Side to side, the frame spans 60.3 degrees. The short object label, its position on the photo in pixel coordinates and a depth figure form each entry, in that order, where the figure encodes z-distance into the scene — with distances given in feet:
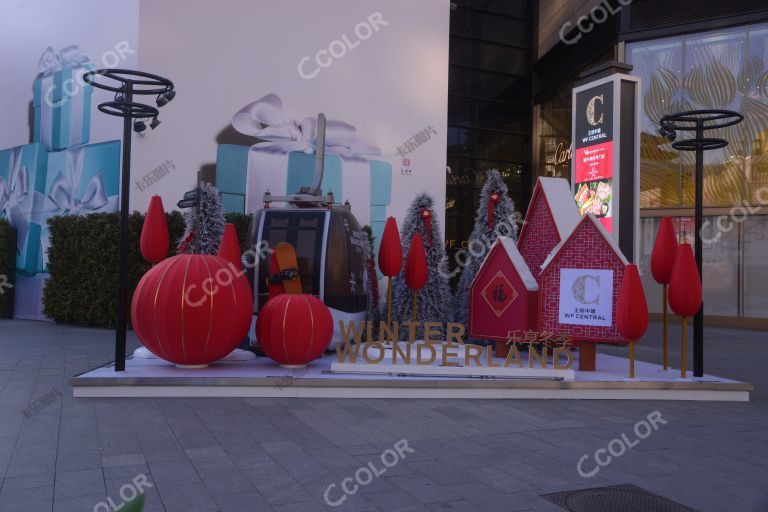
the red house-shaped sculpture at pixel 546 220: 33.76
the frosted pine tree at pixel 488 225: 38.01
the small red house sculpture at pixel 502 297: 30.58
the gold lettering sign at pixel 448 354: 27.76
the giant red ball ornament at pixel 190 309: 25.18
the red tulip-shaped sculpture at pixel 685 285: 27.48
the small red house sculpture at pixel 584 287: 28.48
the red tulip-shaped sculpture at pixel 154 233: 28.35
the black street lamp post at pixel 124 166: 25.85
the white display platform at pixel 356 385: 24.95
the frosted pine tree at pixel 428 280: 39.34
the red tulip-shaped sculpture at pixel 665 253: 29.94
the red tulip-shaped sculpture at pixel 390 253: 36.40
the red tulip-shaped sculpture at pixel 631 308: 26.43
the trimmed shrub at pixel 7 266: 59.77
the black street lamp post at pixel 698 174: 28.53
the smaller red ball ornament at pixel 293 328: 26.96
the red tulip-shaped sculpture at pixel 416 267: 36.60
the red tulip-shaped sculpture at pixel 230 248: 31.32
